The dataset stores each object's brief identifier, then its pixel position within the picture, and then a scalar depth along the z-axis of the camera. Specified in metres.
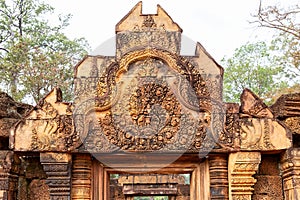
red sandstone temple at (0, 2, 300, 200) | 5.42
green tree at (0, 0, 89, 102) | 15.65
